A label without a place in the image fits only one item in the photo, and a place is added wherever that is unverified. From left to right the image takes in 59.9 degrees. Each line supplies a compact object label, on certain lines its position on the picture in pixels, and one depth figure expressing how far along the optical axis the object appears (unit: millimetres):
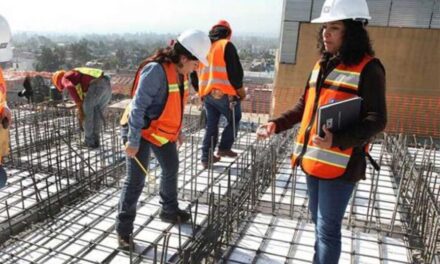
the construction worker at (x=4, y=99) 2773
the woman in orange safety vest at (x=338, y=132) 2127
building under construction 3066
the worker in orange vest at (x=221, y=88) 4641
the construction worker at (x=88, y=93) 5555
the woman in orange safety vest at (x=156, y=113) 2838
